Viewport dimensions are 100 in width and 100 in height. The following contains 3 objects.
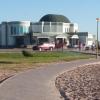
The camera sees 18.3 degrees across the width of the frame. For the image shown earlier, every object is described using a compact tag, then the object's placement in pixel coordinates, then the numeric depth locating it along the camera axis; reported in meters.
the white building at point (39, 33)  80.04
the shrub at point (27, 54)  32.41
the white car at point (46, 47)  52.04
